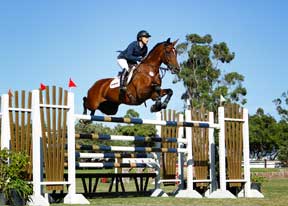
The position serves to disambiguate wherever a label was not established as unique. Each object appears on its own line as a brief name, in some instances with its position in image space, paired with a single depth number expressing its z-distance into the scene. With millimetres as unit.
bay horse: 18235
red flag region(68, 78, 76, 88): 17009
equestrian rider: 18402
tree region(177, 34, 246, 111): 76277
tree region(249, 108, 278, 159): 107649
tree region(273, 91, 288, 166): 82223
